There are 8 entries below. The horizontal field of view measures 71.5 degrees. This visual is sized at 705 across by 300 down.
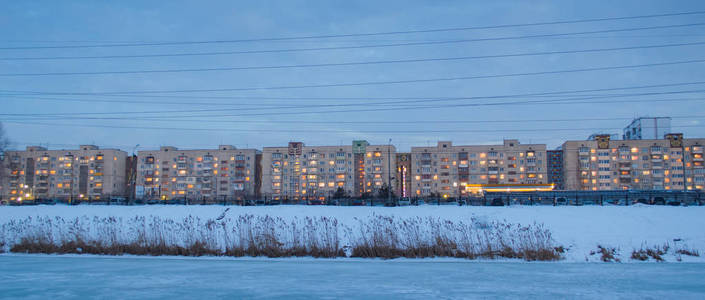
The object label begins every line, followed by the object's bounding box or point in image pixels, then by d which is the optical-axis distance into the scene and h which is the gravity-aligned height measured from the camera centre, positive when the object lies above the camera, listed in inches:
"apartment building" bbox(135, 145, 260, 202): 6845.5 +175.8
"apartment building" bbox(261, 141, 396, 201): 6446.9 +217.8
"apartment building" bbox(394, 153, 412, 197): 6525.6 +202.6
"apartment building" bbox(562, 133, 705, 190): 5969.5 +241.9
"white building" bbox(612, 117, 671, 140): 6412.4 +735.7
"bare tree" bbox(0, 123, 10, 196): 3503.9 +290.2
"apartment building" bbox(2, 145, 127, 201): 7022.6 +185.6
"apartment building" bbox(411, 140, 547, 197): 6136.8 +223.9
